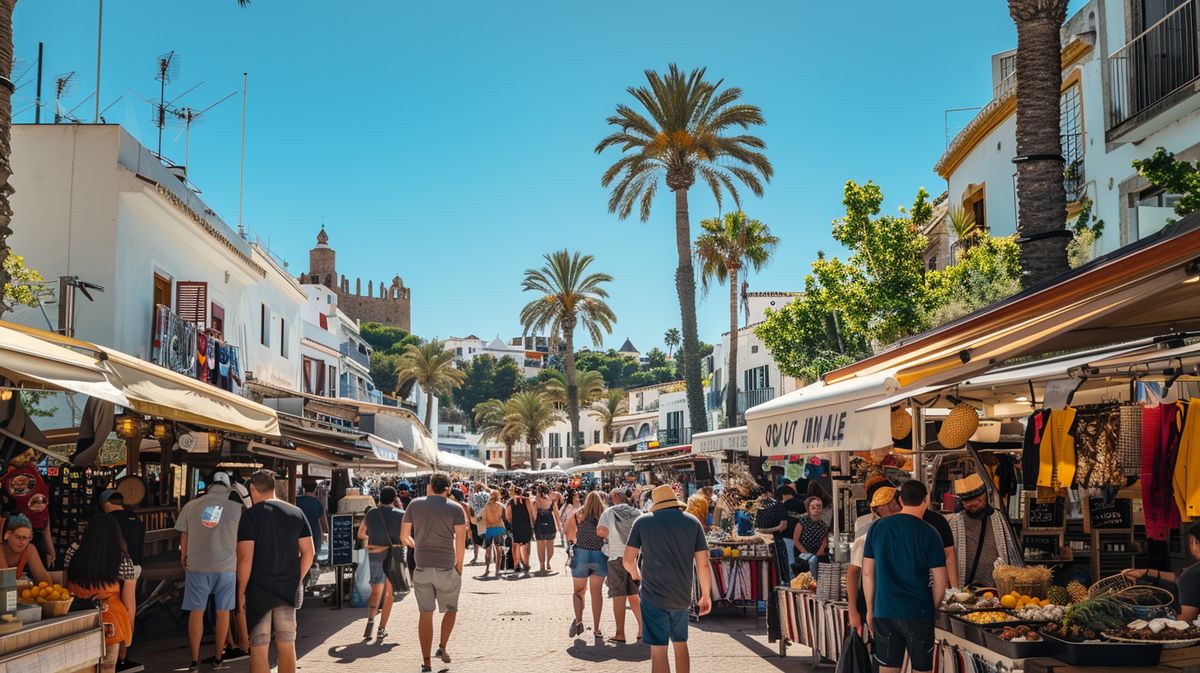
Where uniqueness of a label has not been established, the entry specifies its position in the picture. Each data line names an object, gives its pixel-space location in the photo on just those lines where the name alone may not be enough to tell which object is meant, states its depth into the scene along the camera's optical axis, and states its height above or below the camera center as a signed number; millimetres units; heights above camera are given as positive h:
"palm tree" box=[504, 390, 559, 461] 67000 +2582
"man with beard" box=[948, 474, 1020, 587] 8969 -674
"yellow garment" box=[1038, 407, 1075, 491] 7285 +14
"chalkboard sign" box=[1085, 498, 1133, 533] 9875 -559
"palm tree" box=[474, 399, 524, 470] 69000 +1992
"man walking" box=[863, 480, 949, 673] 7047 -842
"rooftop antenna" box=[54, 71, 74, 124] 21658 +7614
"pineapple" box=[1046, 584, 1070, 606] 7719 -1028
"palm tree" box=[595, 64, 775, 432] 31688 +9390
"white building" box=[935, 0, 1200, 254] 15664 +5744
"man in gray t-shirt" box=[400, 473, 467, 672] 10219 -899
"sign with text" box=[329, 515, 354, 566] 15250 -1224
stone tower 125438 +20338
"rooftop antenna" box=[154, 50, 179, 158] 26469 +9378
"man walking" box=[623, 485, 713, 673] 8234 -953
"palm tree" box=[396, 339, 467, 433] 65438 +5470
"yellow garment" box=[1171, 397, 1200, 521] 6148 -70
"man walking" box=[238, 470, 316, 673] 8508 -934
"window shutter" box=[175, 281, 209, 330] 22562 +3290
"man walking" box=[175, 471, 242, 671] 9719 -885
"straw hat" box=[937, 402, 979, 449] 8812 +241
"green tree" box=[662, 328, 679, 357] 140000 +15533
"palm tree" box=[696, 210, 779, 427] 43500 +8482
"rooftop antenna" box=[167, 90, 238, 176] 26578 +8475
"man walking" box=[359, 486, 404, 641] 12609 -1047
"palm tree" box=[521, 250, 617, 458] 49312 +7129
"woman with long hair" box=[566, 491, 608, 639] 12367 -1258
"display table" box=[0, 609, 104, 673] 6129 -1177
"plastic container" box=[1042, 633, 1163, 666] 5938 -1113
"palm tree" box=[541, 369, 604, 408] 64438 +4194
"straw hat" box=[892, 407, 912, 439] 9852 +290
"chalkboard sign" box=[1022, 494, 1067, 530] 10000 -562
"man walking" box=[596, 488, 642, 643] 11664 -1083
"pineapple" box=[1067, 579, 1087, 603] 7650 -995
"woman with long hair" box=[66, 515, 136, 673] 8508 -961
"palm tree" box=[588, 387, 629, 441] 75125 +3268
